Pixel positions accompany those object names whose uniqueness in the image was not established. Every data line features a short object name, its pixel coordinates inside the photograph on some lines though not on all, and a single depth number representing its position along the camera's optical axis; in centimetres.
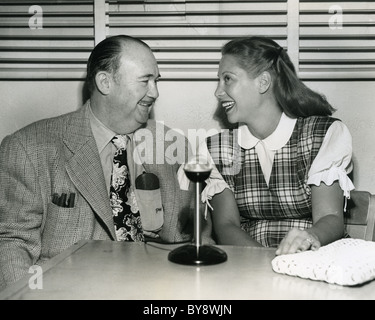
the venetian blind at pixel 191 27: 286
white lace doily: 128
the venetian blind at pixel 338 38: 280
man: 218
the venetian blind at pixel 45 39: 290
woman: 226
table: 122
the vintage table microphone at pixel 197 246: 149
